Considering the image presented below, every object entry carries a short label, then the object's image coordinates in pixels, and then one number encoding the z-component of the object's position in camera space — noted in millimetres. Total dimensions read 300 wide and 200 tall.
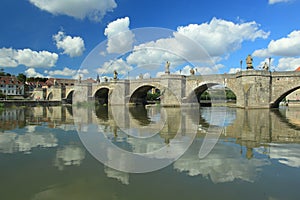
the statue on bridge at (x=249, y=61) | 29802
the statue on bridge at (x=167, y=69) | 39000
